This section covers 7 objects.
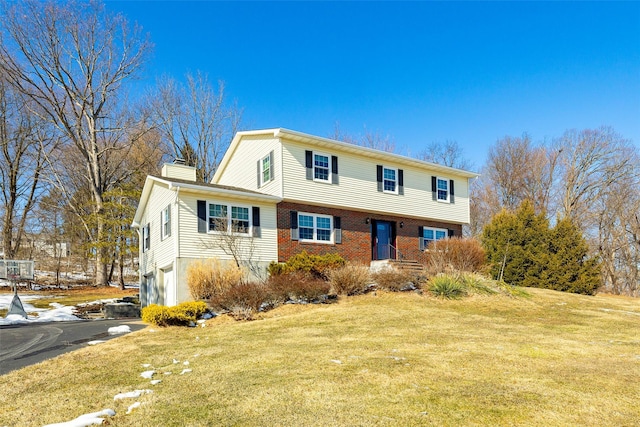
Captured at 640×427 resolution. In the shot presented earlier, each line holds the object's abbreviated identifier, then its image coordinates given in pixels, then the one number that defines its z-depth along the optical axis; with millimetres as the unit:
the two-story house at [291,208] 17000
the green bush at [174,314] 12500
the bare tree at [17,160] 30406
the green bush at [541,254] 21797
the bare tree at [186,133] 34312
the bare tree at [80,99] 26688
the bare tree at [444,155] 41188
